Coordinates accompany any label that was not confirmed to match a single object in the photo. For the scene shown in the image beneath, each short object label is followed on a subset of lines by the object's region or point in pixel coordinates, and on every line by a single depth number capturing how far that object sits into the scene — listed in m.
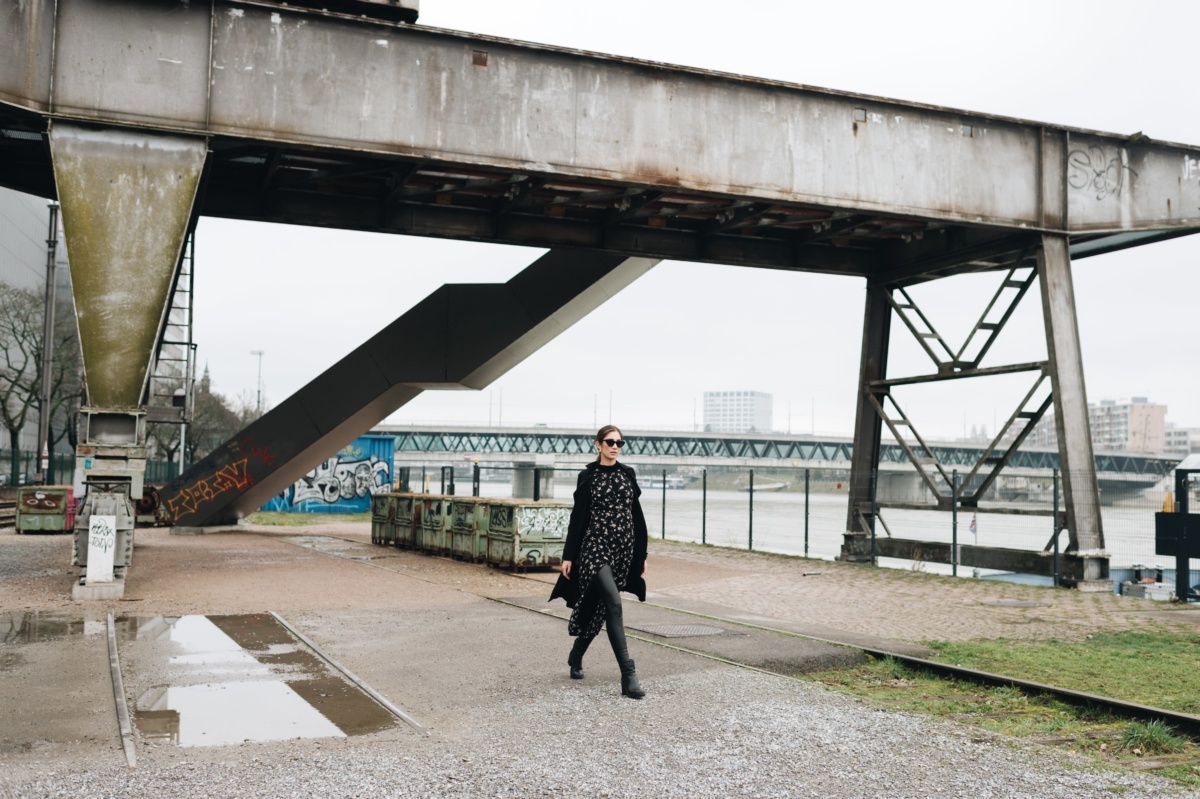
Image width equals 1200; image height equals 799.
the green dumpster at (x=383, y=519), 22.91
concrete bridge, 12.82
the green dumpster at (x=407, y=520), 21.64
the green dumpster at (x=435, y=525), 20.12
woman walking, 7.73
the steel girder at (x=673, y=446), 79.62
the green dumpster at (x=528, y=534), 17.36
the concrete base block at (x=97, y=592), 12.35
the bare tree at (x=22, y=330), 44.72
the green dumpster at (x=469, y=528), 18.59
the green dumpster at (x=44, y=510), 25.77
